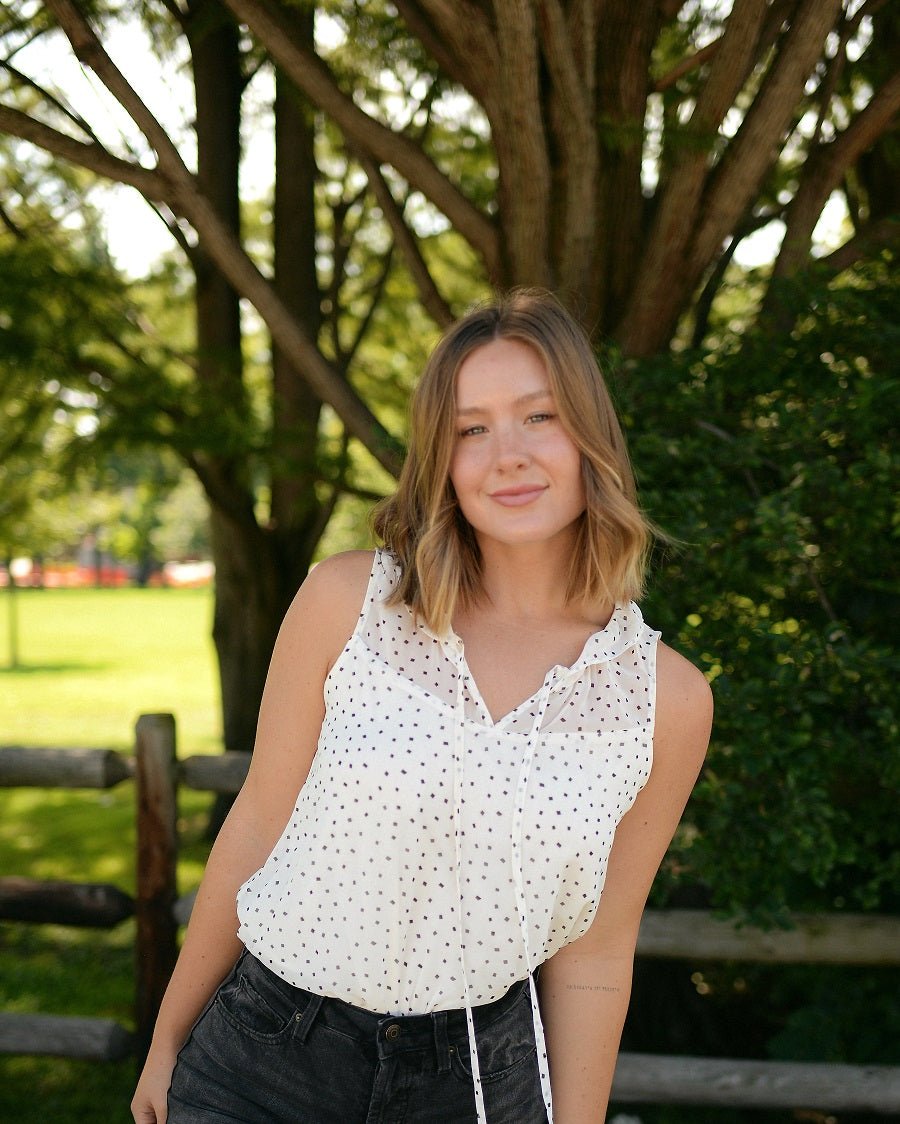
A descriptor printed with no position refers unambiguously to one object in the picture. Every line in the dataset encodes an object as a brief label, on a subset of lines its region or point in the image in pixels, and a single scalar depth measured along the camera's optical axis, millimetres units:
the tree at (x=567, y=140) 2904
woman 1755
